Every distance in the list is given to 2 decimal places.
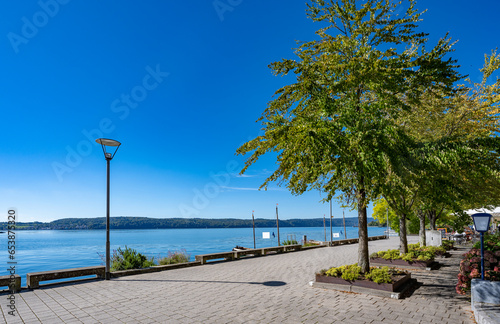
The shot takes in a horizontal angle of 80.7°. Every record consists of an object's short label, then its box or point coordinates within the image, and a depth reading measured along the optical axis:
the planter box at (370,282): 8.98
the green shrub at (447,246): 20.77
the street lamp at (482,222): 7.25
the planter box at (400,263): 13.65
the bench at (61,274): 10.08
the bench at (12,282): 9.39
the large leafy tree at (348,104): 8.30
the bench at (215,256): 16.14
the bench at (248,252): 18.38
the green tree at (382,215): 36.66
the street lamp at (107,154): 11.74
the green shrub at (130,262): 13.71
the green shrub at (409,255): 14.10
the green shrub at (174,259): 16.72
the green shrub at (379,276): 9.15
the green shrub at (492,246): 9.38
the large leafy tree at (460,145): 8.38
